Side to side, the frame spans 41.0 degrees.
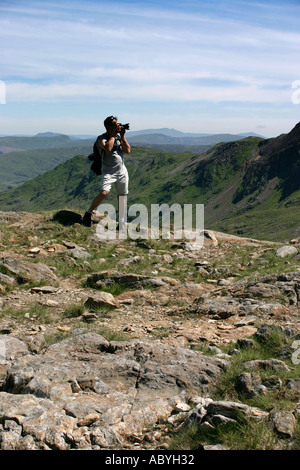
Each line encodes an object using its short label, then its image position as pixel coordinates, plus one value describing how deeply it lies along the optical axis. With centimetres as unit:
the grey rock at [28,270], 1009
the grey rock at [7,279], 970
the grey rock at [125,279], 1042
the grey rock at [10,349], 624
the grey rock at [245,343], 653
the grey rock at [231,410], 438
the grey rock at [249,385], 492
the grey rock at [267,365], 550
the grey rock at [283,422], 403
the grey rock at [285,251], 1338
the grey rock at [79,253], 1277
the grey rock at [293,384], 489
